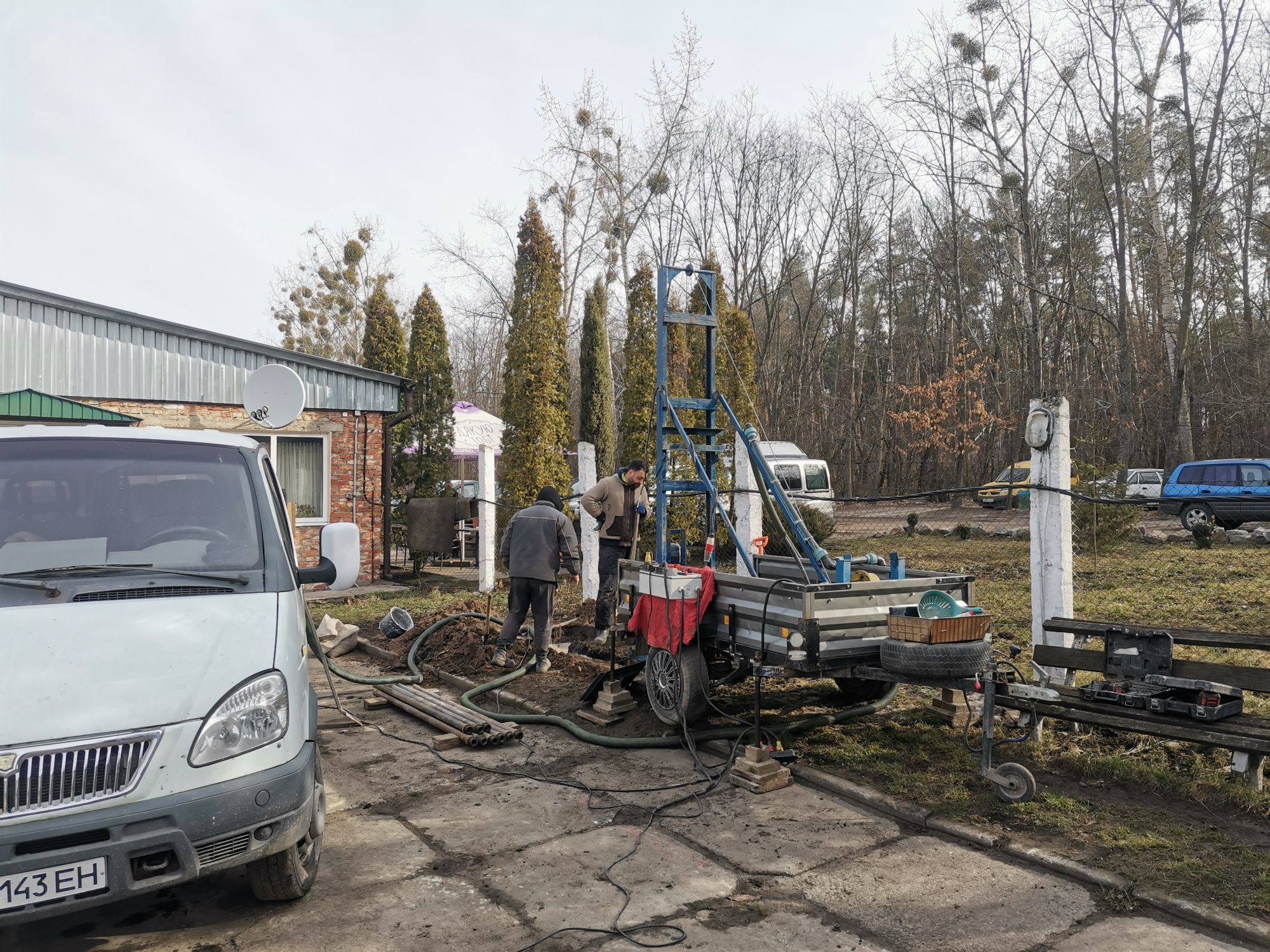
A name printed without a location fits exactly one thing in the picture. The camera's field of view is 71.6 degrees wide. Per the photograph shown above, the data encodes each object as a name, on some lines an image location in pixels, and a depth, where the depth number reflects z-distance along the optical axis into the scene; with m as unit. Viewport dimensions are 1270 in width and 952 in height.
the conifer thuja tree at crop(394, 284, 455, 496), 18.55
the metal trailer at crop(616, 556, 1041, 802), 4.93
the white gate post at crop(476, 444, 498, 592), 13.27
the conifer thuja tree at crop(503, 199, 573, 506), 15.46
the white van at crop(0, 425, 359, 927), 2.94
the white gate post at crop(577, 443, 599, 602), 11.41
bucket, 9.95
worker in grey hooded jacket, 8.13
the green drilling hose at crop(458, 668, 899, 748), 6.10
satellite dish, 9.69
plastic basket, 4.98
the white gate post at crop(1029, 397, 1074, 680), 6.17
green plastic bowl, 5.33
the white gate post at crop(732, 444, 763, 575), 11.15
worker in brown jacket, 9.23
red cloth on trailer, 6.00
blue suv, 19.77
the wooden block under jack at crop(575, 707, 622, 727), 6.64
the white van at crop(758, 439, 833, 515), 22.14
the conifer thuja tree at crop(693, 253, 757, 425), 19.69
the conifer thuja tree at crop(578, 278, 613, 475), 23.80
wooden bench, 4.16
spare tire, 4.90
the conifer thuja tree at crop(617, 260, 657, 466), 18.95
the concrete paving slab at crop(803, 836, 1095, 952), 3.53
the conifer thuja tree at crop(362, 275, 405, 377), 21.55
